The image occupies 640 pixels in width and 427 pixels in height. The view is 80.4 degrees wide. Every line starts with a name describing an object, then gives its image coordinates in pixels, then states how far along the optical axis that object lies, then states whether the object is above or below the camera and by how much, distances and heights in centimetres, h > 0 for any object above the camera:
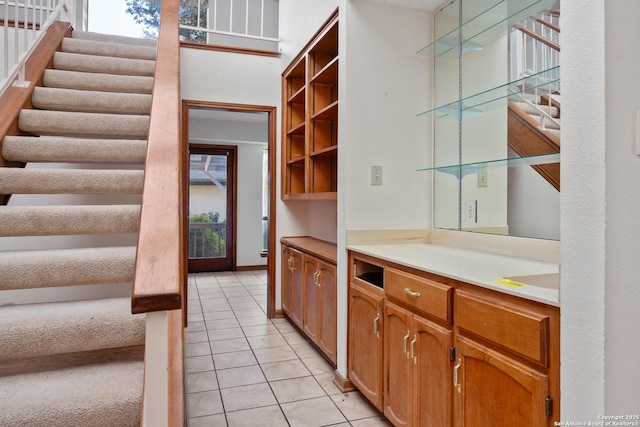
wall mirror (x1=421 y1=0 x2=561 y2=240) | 175 +53
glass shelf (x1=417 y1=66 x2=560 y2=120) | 174 +64
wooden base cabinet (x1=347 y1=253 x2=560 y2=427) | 111 -52
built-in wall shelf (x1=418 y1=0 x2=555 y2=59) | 195 +107
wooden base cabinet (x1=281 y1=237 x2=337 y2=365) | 269 -62
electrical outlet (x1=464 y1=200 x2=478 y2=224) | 219 +2
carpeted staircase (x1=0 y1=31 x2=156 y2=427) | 121 -18
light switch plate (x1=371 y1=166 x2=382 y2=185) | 238 +25
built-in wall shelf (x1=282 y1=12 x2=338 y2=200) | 299 +85
